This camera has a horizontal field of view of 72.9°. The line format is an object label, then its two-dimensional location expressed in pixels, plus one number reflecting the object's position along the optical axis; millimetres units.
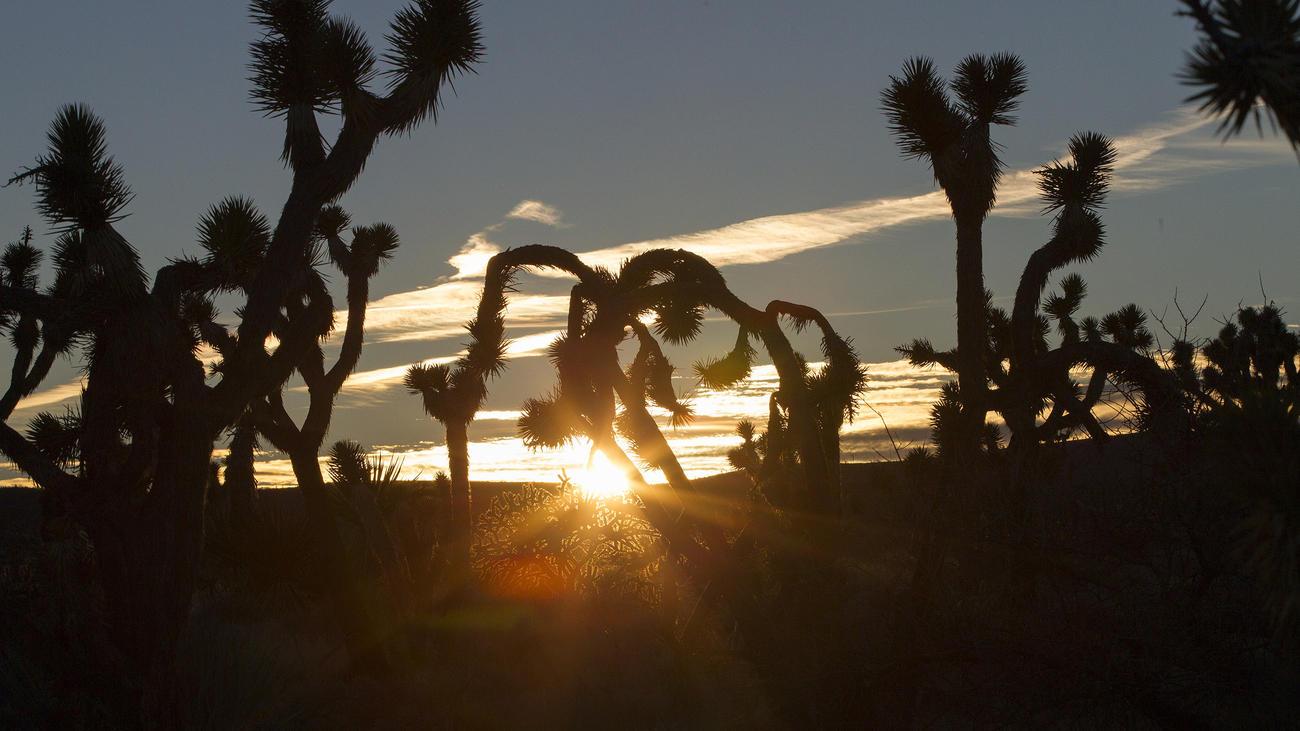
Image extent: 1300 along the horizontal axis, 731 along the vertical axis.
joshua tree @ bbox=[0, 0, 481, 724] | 8000
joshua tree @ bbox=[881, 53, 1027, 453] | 12227
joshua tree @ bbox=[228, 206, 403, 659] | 10398
